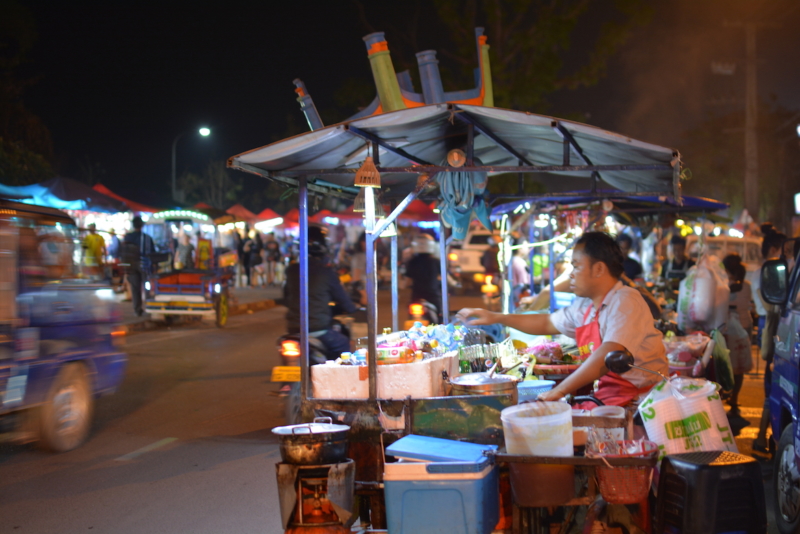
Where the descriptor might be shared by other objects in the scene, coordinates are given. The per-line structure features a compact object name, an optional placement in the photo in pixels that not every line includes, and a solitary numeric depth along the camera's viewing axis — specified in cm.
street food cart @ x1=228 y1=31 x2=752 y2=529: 387
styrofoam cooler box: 420
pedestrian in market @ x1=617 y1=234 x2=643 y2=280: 920
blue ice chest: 309
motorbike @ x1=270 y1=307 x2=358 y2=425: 610
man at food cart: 373
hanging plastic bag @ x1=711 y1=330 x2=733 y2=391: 654
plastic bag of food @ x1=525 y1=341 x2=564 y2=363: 579
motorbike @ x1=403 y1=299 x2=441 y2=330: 819
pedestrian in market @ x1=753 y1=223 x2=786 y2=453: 613
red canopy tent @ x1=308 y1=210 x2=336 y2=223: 2980
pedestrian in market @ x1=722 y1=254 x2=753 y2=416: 785
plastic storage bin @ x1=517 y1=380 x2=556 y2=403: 436
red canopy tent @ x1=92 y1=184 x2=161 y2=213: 1795
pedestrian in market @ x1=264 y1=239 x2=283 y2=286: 2680
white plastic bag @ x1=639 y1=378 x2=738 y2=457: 314
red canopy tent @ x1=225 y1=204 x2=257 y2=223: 2886
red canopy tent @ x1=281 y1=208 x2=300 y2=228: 3178
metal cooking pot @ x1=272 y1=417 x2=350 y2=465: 344
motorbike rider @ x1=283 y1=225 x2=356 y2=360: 657
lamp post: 2521
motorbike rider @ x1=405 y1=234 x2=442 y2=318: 880
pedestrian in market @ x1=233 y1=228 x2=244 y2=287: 2650
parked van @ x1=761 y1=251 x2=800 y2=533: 410
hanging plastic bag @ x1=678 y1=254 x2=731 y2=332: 781
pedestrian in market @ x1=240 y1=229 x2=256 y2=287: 2549
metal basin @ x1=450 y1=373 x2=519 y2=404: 385
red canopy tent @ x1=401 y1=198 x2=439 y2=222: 2284
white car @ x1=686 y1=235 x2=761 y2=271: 2018
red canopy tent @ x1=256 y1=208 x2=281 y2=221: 3196
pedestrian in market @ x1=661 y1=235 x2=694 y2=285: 1073
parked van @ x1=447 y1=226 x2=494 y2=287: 2567
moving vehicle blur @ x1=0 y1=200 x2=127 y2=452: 536
